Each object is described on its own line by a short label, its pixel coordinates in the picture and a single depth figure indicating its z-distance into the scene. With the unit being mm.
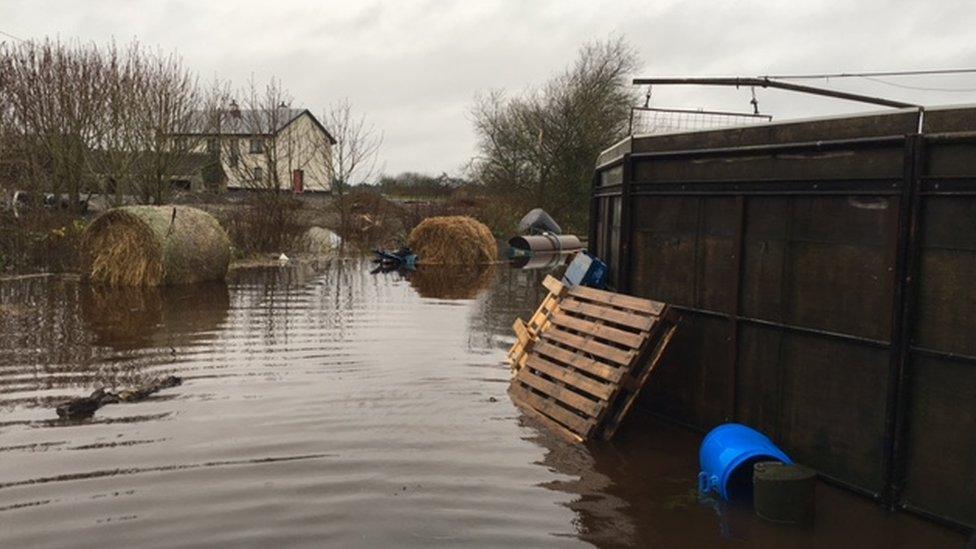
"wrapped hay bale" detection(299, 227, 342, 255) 29734
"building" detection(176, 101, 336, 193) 29984
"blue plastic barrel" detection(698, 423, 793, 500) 6012
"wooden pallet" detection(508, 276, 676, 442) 7438
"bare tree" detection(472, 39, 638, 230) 42344
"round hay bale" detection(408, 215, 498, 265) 27750
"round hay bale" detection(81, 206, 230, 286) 17594
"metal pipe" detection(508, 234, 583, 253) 32906
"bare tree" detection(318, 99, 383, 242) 34125
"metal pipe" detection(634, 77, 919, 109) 9414
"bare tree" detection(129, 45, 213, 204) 24856
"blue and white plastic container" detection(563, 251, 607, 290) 9938
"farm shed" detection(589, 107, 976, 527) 5520
